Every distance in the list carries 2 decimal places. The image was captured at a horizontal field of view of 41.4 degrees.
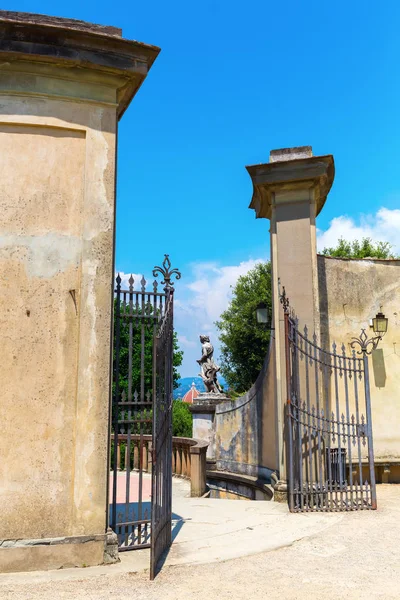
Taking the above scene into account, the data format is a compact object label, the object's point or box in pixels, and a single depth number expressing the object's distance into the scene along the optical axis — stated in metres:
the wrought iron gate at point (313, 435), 7.63
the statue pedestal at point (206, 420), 12.37
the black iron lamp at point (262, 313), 9.73
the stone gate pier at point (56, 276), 5.07
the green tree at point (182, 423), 21.62
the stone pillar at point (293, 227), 8.72
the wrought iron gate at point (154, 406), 5.08
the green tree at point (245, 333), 30.83
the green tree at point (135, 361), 18.33
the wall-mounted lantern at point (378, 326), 9.39
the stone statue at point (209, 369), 13.59
